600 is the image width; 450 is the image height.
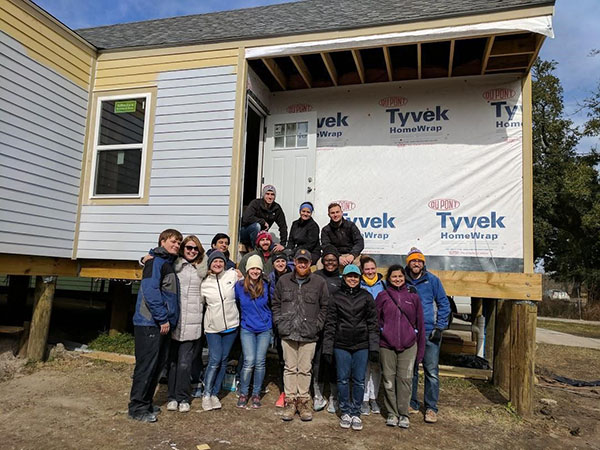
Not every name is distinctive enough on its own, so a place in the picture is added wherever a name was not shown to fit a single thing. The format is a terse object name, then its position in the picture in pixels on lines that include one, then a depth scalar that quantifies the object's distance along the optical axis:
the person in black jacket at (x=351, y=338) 4.13
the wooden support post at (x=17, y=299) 9.30
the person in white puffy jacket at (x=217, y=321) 4.43
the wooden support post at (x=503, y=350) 5.61
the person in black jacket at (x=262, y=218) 5.82
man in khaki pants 4.26
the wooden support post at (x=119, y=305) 8.20
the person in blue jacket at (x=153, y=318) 3.96
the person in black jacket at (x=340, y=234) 5.36
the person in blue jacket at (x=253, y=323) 4.48
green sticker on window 6.75
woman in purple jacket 4.16
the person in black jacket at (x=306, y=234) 5.53
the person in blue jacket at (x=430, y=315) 4.41
